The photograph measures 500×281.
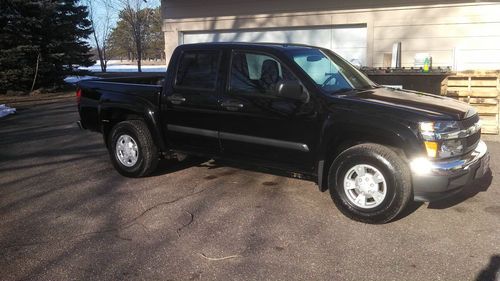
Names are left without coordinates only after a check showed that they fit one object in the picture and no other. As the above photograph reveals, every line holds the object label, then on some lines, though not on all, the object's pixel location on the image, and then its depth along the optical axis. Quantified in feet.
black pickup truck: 14.64
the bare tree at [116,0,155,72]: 117.16
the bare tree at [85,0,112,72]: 115.94
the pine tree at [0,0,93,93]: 60.85
